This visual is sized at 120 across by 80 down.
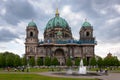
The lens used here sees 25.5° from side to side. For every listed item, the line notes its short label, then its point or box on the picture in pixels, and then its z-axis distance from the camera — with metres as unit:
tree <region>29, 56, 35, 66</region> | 140.00
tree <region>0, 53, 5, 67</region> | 118.50
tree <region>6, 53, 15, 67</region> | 121.28
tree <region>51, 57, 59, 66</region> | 142.14
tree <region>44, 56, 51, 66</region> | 141.50
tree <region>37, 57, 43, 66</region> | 143.50
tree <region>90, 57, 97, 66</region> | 139.38
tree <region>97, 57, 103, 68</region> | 136.05
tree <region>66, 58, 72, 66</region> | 142.25
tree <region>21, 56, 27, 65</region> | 133.38
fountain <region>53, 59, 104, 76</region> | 68.26
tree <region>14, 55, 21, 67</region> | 123.49
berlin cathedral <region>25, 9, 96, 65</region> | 155.75
